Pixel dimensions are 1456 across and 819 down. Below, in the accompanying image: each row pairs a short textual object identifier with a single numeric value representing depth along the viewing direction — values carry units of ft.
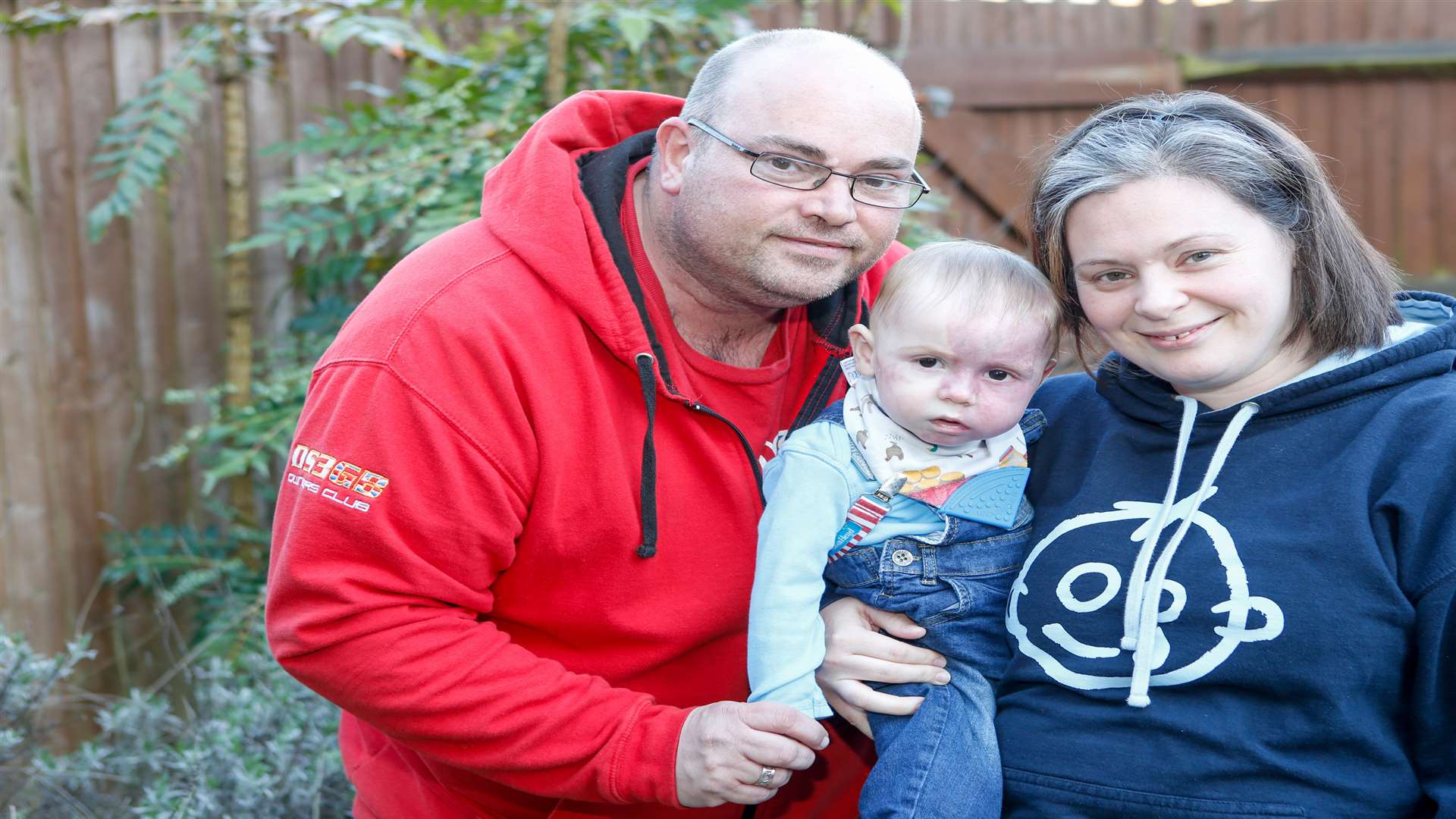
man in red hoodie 4.38
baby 4.42
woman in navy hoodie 3.95
